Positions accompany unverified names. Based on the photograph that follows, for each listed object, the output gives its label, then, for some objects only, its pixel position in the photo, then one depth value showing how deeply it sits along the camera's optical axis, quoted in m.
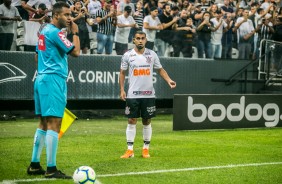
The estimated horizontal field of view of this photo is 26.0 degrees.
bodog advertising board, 15.29
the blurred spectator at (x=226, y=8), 23.45
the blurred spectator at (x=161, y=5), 20.73
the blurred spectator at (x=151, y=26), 19.44
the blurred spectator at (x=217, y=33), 21.00
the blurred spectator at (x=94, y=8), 18.42
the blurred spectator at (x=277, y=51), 21.27
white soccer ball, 7.62
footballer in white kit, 10.99
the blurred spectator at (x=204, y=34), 20.69
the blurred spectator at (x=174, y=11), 20.64
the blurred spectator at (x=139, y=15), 19.76
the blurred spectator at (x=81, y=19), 17.87
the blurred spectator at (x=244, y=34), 21.73
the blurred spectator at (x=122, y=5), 19.72
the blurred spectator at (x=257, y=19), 22.06
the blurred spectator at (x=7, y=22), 16.97
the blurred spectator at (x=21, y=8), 17.52
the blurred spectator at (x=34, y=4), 17.55
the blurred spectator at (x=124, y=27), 18.95
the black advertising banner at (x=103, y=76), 17.84
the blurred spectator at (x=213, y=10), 21.43
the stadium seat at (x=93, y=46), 18.95
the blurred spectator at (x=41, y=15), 17.03
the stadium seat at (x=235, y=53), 21.83
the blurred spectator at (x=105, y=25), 18.56
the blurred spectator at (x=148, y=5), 21.00
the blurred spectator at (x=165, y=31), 19.78
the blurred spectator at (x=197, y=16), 21.03
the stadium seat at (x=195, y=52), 21.05
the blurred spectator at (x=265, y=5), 25.25
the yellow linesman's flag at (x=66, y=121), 10.20
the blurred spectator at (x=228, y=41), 21.29
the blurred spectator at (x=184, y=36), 20.20
